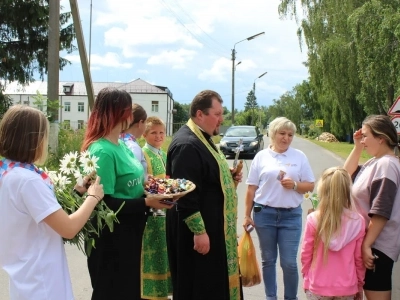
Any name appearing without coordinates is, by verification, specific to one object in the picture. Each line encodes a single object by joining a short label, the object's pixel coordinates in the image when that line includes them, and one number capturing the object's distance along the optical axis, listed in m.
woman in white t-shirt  4.43
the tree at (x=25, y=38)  16.02
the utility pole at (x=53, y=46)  10.62
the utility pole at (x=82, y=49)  11.16
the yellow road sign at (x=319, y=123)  57.91
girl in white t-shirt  2.26
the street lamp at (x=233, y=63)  36.16
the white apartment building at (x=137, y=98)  90.56
